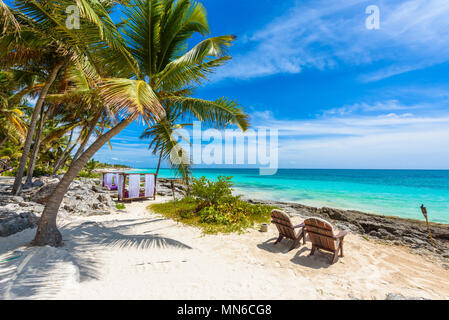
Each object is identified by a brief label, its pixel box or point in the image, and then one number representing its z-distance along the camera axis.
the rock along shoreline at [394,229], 6.75
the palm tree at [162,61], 4.11
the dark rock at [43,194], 7.64
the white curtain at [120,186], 11.11
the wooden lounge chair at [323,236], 4.11
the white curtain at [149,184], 12.61
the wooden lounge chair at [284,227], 4.84
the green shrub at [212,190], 8.47
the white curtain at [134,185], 11.66
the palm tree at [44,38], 3.67
